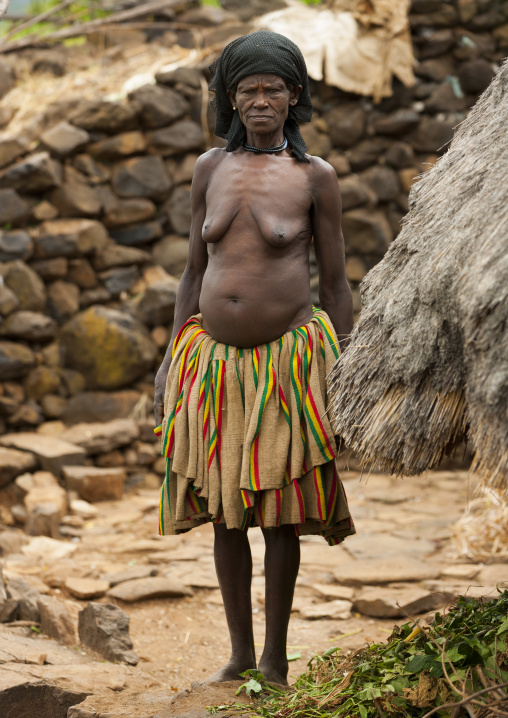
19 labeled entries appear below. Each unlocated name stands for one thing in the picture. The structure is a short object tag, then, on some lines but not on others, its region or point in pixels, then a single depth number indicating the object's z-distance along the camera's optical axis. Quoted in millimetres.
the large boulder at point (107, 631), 6367
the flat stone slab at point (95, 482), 11539
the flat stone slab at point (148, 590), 7992
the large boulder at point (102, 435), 12195
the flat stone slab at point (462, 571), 8281
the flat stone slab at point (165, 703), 4578
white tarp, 13703
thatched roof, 3539
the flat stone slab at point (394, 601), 7457
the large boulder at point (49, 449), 11562
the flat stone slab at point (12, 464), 11242
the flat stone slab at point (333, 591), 8187
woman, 4988
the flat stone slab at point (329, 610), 7750
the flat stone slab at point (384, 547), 9344
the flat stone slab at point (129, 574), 8437
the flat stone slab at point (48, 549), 9500
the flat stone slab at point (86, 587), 8039
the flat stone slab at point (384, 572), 8422
